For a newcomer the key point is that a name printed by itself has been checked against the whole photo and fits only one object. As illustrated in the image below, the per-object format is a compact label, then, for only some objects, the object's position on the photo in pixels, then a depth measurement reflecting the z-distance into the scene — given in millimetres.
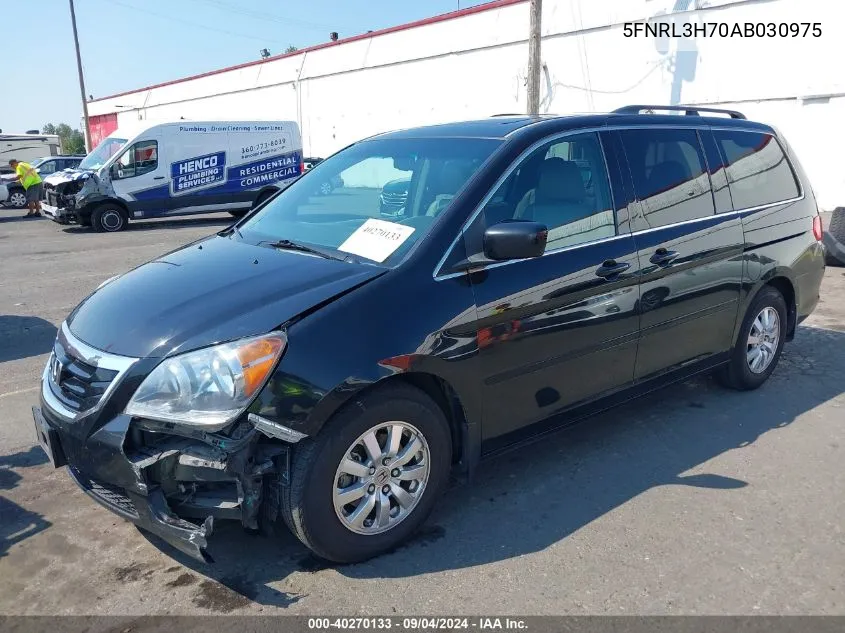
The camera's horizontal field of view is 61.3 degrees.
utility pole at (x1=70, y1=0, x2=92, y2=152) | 37509
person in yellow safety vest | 19656
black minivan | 2787
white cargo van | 15781
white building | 15586
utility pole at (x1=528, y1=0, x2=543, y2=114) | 17234
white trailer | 27938
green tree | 79350
